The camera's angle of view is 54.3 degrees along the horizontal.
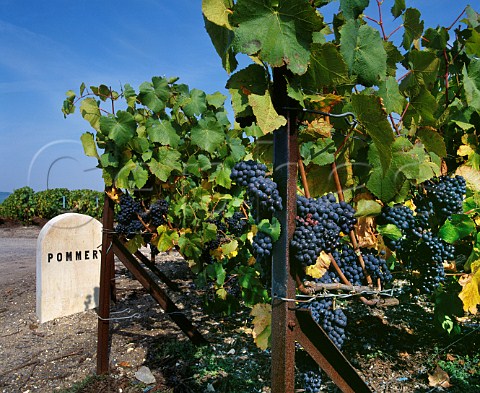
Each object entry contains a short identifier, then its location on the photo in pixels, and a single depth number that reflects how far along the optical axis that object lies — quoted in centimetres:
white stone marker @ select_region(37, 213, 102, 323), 504
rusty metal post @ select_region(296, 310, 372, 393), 159
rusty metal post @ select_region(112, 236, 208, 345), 363
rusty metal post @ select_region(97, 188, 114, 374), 357
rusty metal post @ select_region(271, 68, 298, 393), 153
